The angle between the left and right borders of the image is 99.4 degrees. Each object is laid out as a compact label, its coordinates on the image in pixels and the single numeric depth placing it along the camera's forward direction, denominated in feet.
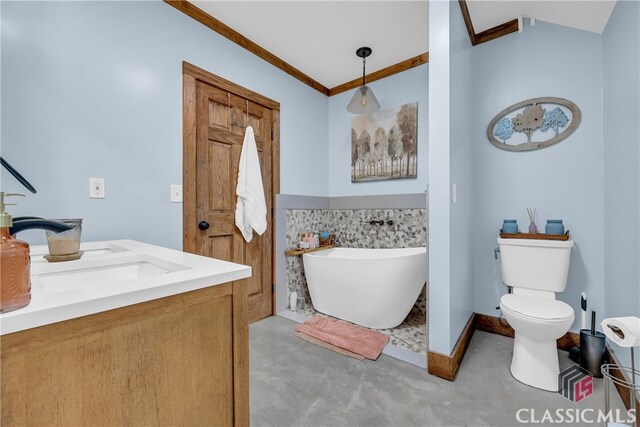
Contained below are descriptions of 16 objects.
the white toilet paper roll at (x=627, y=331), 2.98
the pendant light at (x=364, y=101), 8.27
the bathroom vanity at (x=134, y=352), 1.44
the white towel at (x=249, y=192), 7.36
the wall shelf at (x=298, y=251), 8.55
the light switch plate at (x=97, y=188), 4.88
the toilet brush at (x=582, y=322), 5.74
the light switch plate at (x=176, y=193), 6.02
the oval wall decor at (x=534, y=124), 6.39
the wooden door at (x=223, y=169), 6.37
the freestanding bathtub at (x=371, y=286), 7.01
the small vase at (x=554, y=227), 6.09
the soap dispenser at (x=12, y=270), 1.44
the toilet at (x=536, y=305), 4.86
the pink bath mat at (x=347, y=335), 6.18
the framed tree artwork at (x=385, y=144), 8.80
